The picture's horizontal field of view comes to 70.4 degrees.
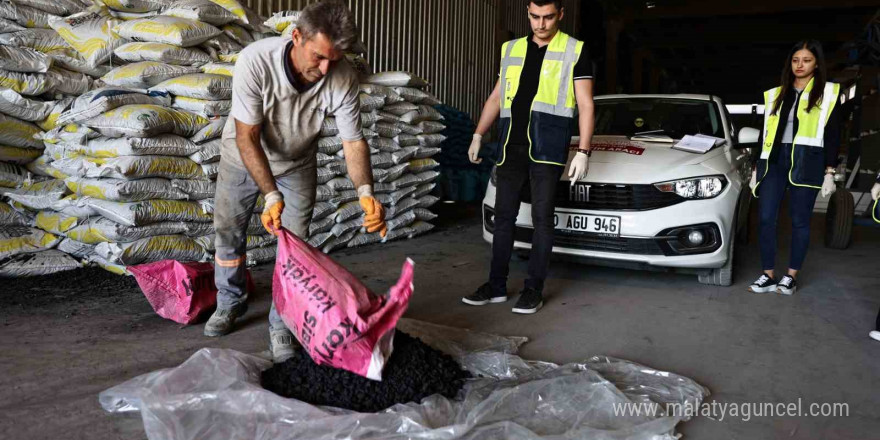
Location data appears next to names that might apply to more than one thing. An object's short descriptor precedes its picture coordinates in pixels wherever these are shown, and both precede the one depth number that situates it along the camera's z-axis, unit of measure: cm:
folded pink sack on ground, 290
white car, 363
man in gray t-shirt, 216
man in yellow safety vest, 320
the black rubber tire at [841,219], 562
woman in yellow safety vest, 371
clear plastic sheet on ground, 177
